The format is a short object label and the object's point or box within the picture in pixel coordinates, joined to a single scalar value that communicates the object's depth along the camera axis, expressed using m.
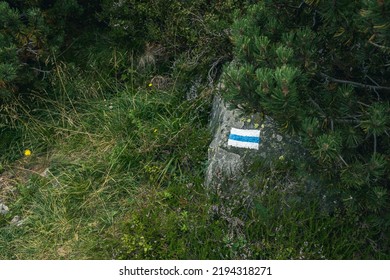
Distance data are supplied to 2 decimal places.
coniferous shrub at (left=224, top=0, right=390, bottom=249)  3.04
